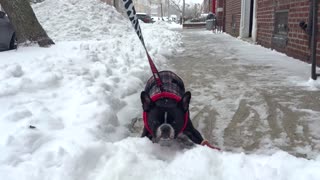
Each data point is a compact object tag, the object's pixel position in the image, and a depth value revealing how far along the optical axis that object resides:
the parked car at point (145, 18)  29.25
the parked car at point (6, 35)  6.92
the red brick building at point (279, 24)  6.11
